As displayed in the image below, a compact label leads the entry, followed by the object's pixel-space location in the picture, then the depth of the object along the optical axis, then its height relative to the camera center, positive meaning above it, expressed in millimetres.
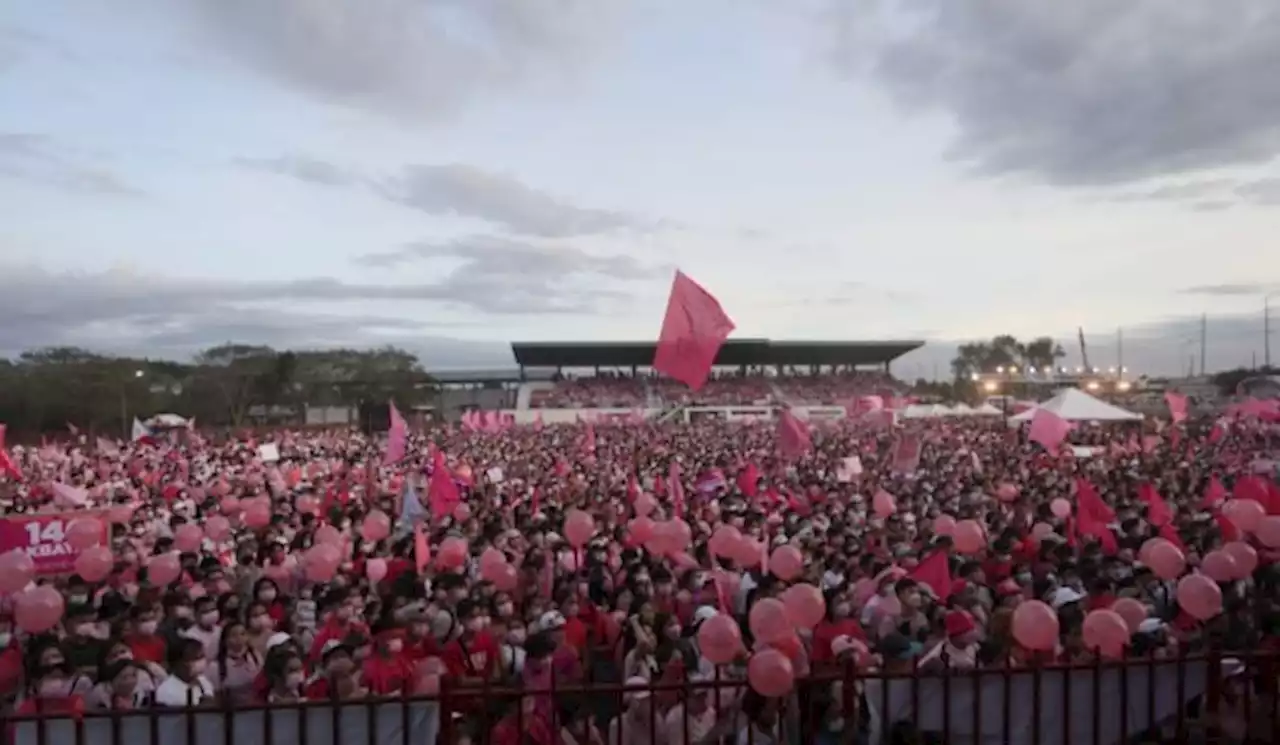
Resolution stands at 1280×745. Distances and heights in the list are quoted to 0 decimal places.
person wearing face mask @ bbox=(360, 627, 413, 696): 5285 -1616
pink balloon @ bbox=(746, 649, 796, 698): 4262 -1301
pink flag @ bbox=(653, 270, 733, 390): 9891 +417
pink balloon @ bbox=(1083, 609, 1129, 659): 4707 -1245
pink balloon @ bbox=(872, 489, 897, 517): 11734 -1586
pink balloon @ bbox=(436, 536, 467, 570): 8789 -1623
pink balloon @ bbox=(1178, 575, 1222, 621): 5430 -1237
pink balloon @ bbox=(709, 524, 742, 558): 7699 -1324
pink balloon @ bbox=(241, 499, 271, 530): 11469 -1674
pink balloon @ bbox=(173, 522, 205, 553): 9750 -1649
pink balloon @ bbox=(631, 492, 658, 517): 11367 -1573
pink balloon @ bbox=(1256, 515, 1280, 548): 8000 -1305
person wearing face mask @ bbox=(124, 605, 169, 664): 6125 -1667
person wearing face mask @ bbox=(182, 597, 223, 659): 6336 -1687
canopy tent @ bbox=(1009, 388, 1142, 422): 19359 -731
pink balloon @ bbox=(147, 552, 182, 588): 7840 -1575
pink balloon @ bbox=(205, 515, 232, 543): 10719 -1707
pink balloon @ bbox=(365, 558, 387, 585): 8586 -1730
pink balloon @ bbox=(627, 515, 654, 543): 8991 -1476
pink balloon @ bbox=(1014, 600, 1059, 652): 4766 -1229
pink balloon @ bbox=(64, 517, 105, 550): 9016 -1482
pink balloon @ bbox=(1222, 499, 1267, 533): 8328 -1219
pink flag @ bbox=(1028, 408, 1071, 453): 18125 -1056
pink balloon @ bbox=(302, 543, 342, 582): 7961 -1541
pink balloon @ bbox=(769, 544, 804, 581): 7391 -1432
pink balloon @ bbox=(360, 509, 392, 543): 10374 -1631
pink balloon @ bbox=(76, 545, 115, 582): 8047 -1566
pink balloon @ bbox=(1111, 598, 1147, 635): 5332 -1303
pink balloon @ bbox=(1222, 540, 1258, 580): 6637 -1251
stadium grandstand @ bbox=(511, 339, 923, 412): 53438 -269
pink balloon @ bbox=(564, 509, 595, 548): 8602 -1352
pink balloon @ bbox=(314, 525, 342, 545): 8677 -1472
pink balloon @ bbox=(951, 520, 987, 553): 8609 -1444
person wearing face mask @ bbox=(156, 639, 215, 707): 5137 -1646
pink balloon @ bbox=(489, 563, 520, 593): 7687 -1607
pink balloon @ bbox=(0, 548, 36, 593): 6901 -1416
